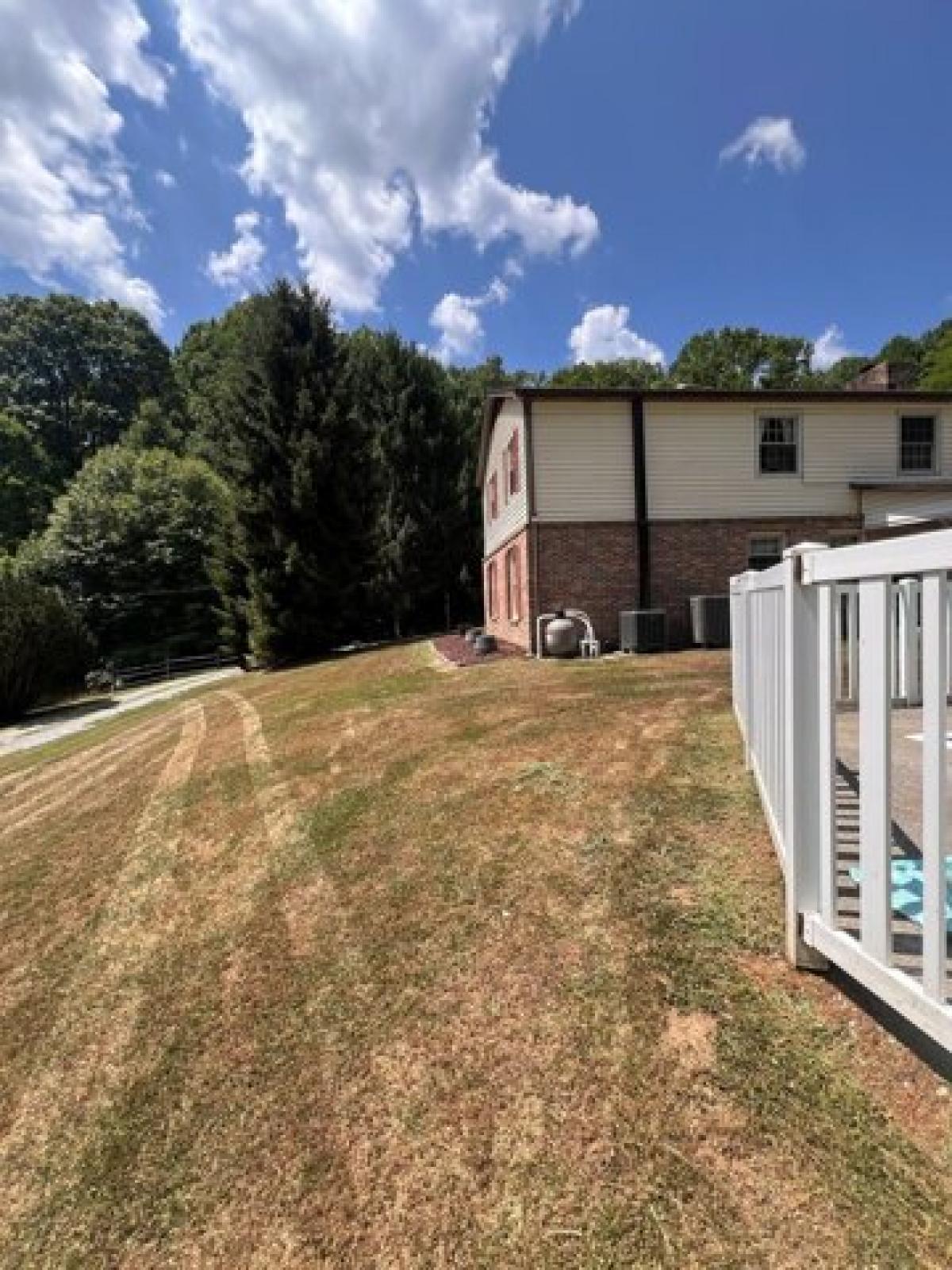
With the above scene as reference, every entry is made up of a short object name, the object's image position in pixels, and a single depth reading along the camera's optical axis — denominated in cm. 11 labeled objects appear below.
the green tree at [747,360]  4366
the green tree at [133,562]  3259
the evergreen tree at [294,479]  2023
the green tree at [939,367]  3722
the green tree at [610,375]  4172
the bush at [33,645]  2171
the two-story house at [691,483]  1349
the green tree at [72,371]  5356
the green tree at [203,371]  4259
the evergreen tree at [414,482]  2809
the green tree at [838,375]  4356
